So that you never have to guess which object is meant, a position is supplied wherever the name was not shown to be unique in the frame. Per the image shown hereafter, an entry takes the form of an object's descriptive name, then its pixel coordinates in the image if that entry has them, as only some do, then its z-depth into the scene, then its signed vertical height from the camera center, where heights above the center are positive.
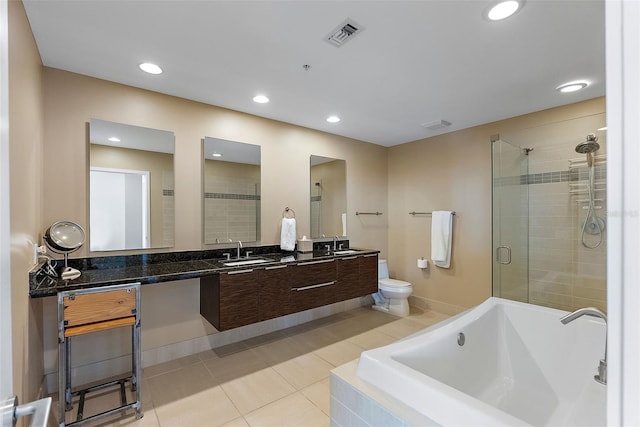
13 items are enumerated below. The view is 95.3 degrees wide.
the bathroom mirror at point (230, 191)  2.91 +0.24
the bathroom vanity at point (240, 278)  2.06 -0.54
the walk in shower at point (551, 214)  2.34 -0.02
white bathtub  1.42 -0.94
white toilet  3.81 -1.11
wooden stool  1.74 -0.66
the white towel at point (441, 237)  3.83 -0.33
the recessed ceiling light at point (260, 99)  2.75 +1.11
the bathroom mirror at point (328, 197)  3.75 +0.23
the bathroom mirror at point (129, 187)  2.36 +0.24
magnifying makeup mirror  2.00 -0.17
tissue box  3.49 -0.39
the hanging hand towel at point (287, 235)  3.35 -0.24
